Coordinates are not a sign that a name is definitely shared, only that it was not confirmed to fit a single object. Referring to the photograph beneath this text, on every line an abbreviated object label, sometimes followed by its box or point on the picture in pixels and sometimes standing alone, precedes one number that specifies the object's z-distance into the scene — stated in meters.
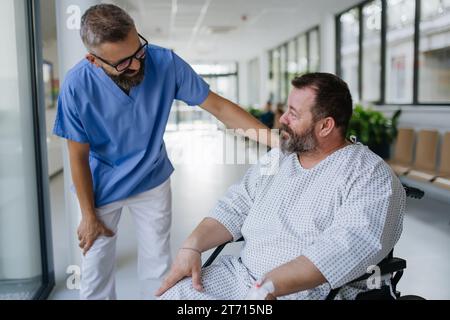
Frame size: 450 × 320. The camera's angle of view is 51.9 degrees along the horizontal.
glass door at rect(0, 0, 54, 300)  2.30
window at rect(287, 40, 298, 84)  11.44
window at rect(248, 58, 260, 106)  16.43
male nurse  1.42
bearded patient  1.24
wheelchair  1.25
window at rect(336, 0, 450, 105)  5.49
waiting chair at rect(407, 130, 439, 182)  4.72
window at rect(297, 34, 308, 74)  10.46
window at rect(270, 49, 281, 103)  13.27
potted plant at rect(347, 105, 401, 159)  5.75
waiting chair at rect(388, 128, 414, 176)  5.44
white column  2.46
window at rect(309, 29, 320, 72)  9.44
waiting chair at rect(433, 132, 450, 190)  3.70
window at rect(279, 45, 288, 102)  12.20
